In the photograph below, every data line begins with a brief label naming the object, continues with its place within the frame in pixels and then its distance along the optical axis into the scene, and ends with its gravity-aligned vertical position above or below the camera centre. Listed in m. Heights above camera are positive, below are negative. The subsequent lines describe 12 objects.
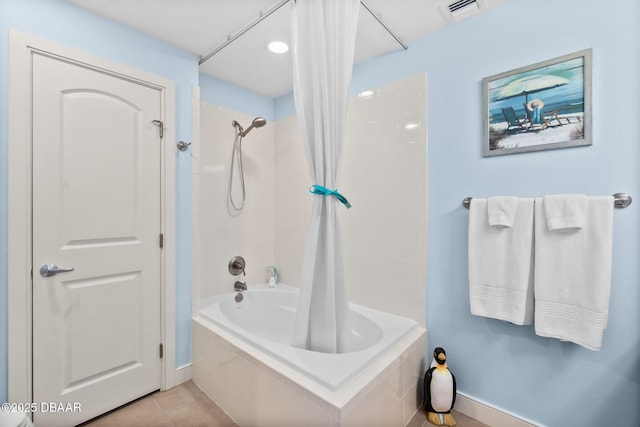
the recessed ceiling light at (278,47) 1.93 +1.19
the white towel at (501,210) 1.43 +0.02
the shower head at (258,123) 2.33 +0.77
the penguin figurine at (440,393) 1.55 -1.01
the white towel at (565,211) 1.25 +0.01
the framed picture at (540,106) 1.30 +0.55
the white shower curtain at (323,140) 1.40 +0.38
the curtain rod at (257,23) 1.56 +1.17
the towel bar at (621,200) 1.20 +0.06
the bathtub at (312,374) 1.17 -0.79
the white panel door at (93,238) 1.45 -0.14
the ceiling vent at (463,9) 1.49 +1.14
